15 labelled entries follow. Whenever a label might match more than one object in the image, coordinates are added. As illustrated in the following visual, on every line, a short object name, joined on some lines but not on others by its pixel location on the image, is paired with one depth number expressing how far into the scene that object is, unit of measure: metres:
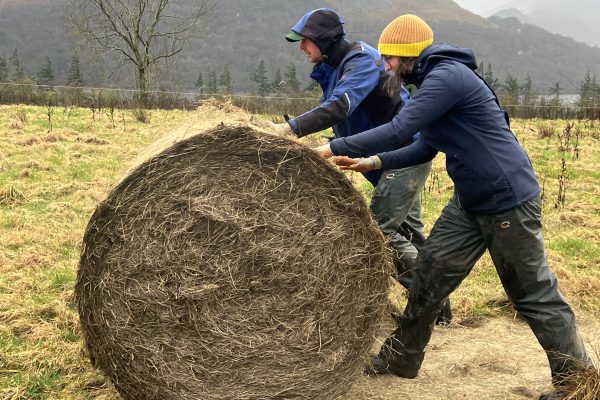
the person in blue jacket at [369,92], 4.16
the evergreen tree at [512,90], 29.23
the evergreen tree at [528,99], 30.01
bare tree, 29.66
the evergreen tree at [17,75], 40.97
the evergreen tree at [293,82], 37.24
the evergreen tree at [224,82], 47.69
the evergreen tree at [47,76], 50.47
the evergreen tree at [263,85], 52.10
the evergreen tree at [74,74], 46.66
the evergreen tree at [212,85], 51.42
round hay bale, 3.20
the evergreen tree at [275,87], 48.16
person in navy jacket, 3.25
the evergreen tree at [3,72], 40.28
